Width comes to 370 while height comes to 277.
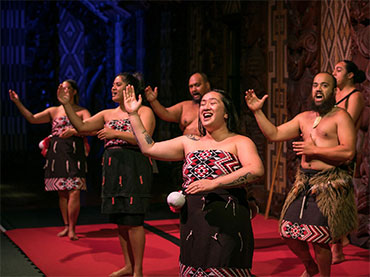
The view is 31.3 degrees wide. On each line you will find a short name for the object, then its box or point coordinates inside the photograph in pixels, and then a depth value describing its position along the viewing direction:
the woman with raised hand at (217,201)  3.35
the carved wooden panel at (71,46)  16.61
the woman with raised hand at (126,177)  5.12
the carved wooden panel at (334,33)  6.86
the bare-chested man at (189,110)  6.29
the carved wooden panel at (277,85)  8.13
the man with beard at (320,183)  4.57
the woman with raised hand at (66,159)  6.95
